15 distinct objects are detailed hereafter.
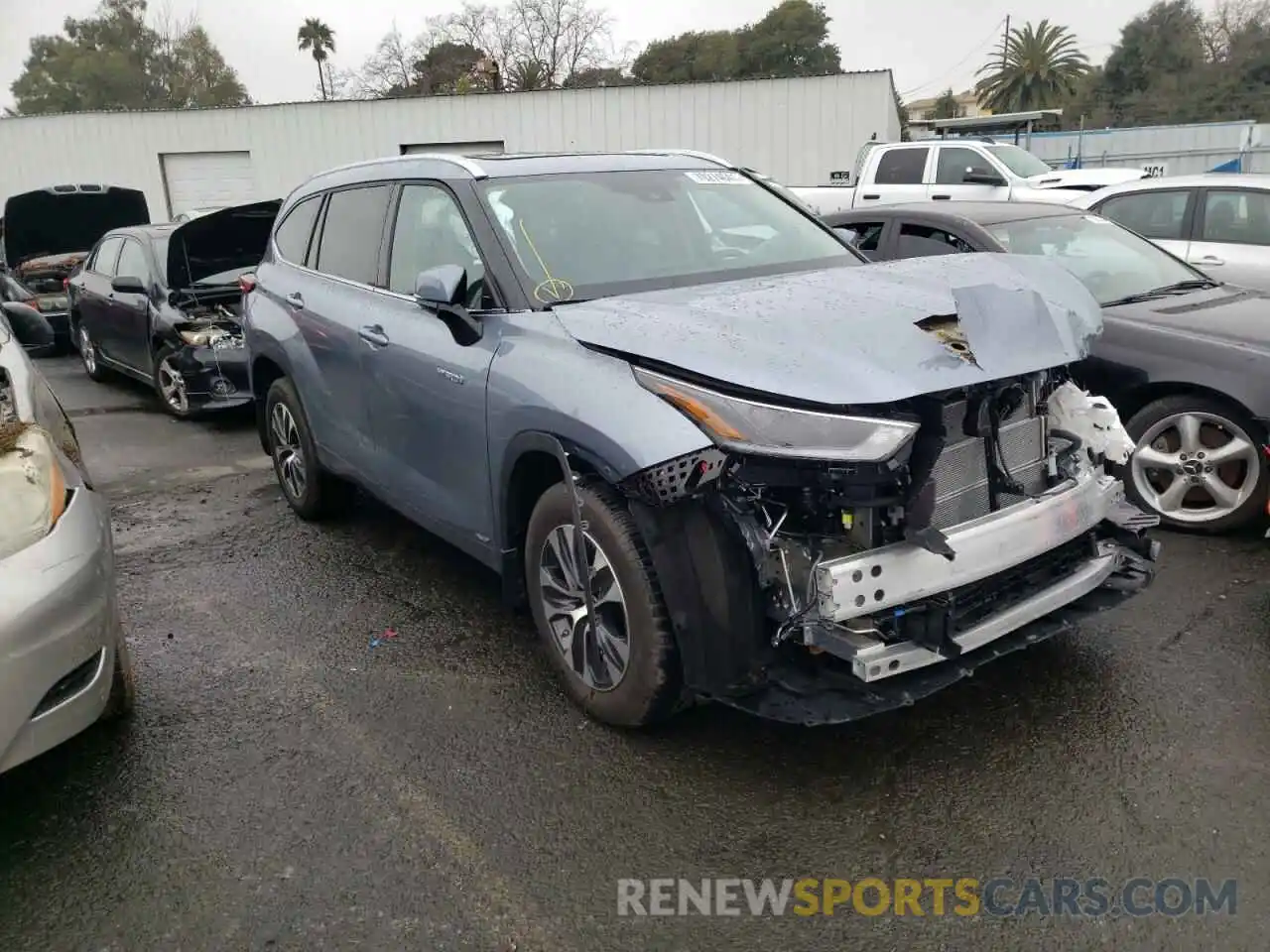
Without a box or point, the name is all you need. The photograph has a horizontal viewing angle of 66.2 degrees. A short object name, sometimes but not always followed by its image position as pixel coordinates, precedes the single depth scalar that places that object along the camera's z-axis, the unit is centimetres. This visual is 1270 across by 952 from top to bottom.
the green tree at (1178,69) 5597
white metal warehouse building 1989
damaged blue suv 271
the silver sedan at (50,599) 256
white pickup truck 1269
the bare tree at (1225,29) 6091
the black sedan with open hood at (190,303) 798
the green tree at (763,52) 5856
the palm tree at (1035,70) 5766
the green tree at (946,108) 7754
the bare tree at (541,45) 5247
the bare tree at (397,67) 5675
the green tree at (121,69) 5850
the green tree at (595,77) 5244
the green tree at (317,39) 7262
